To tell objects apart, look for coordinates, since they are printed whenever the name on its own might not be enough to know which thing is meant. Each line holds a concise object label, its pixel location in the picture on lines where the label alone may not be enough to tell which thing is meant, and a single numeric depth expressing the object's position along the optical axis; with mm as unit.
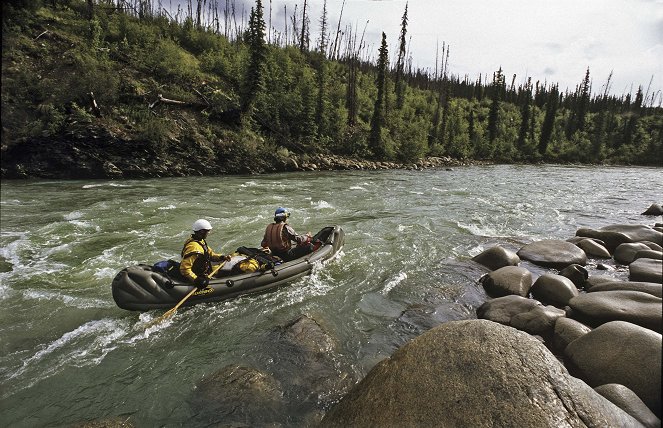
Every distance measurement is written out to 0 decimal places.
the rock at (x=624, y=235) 8766
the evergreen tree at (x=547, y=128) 52469
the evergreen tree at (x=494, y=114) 53169
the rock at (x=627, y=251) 7926
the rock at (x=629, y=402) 3230
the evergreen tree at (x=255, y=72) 28453
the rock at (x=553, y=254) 7875
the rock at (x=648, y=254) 7312
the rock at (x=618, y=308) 4496
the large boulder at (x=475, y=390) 2904
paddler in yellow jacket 6059
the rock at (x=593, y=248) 8430
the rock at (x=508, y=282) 6512
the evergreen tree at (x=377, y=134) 35816
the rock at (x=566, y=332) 4719
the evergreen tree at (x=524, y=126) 53569
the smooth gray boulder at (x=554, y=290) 6074
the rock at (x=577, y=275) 6844
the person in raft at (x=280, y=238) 7711
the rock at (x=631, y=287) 5062
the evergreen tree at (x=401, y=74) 48250
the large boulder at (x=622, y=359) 3576
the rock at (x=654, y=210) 13434
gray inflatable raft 5660
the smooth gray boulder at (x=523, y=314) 5156
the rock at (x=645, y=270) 6129
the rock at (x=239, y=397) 3719
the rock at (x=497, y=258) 7938
